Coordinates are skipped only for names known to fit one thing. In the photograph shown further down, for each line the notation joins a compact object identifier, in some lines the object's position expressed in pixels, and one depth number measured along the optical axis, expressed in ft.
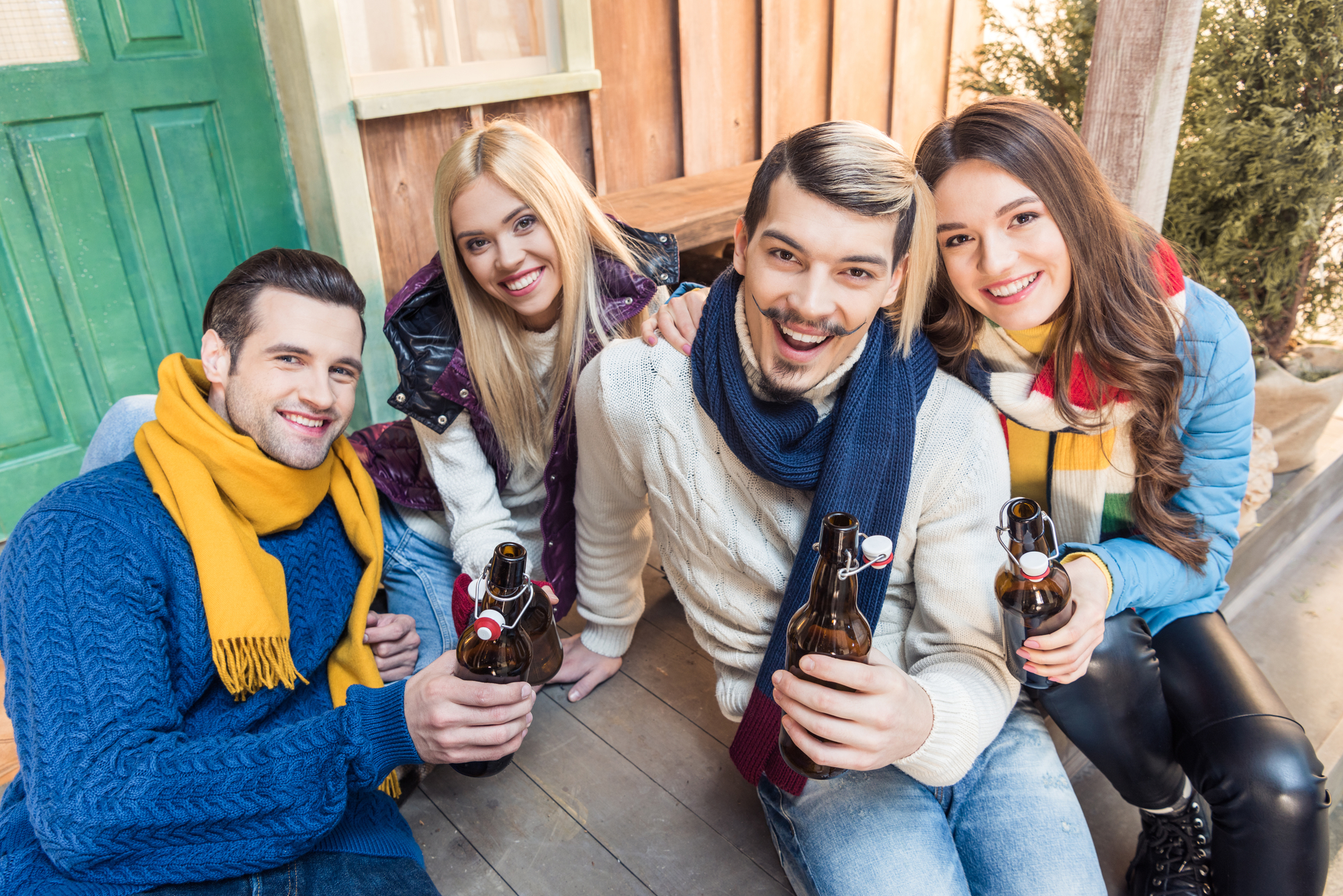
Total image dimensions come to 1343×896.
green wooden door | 8.33
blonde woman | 6.67
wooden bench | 11.14
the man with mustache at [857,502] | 4.76
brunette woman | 5.06
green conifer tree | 9.27
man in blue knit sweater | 4.29
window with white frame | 9.52
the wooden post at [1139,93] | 7.00
